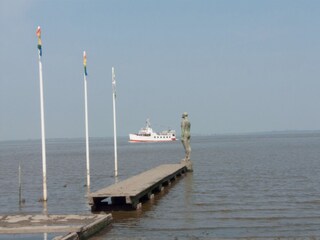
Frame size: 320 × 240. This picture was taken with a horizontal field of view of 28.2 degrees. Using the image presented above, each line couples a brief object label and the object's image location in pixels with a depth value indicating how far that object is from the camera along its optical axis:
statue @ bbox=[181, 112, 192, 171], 31.17
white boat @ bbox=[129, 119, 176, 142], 168.00
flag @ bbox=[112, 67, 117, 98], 31.80
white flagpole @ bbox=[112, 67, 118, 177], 31.89
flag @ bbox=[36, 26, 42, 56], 19.30
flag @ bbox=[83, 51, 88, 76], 25.70
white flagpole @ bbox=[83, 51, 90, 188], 25.79
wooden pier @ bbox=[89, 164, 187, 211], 17.66
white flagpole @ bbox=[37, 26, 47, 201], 19.14
